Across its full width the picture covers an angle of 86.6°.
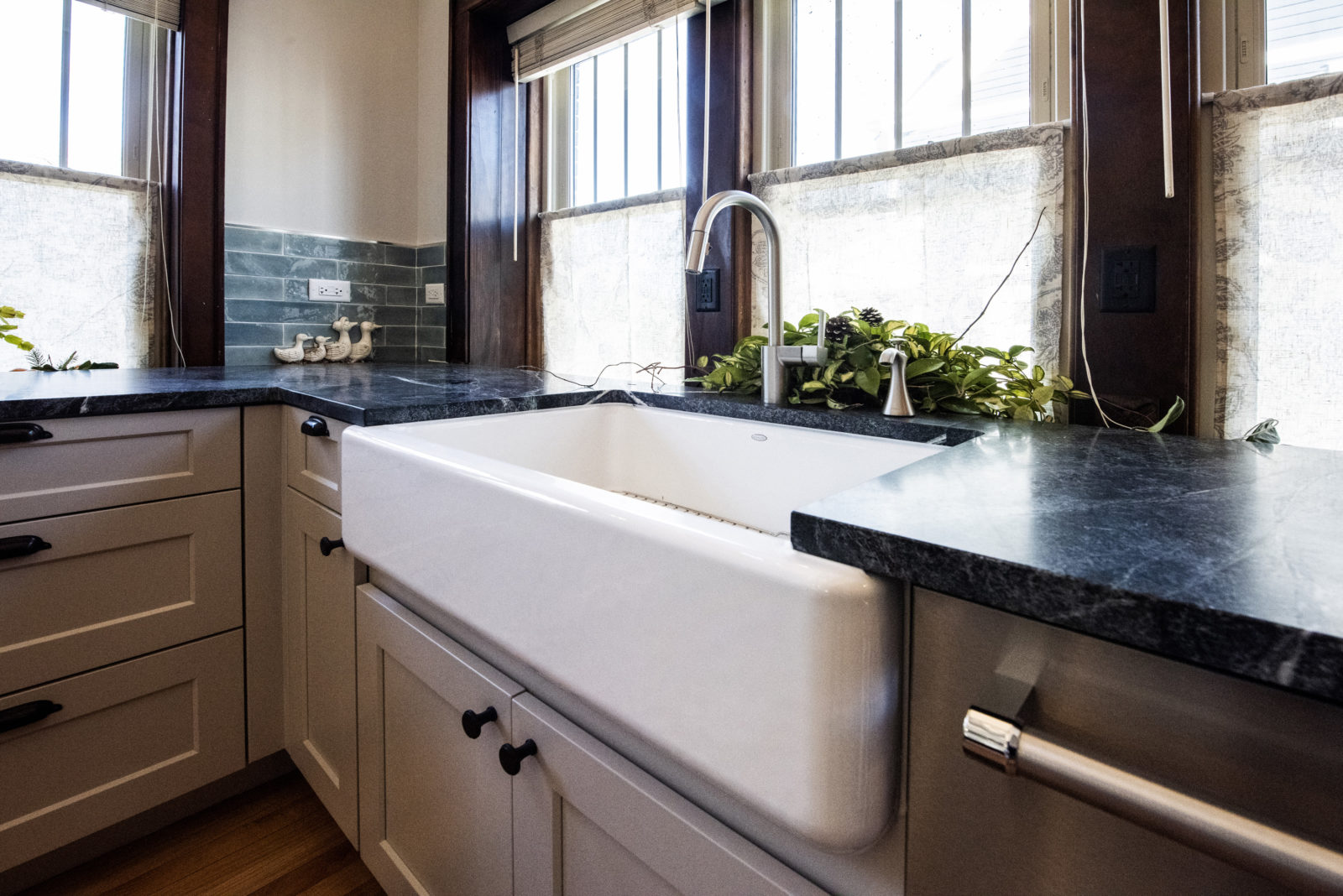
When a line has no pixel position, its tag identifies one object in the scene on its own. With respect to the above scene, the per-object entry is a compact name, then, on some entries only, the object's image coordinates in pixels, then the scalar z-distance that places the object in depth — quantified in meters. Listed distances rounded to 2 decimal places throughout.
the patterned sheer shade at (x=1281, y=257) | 1.03
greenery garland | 1.15
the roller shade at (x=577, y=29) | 1.82
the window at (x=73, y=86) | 1.85
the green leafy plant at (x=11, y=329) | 1.62
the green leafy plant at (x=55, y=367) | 1.80
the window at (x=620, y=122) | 1.95
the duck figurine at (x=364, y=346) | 2.42
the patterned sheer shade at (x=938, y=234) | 1.27
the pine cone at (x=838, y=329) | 1.30
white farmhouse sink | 0.45
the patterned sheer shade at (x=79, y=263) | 1.83
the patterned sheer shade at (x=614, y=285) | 1.92
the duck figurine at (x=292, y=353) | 2.25
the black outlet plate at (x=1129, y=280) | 1.10
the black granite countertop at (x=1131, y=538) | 0.33
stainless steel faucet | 1.25
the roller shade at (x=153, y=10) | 1.93
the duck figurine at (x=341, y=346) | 2.37
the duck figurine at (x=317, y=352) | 2.33
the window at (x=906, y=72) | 1.33
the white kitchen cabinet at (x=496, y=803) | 0.63
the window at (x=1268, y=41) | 1.04
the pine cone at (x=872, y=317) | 1.33
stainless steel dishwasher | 0.33
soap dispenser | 1.11
